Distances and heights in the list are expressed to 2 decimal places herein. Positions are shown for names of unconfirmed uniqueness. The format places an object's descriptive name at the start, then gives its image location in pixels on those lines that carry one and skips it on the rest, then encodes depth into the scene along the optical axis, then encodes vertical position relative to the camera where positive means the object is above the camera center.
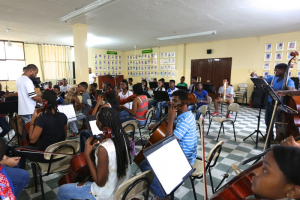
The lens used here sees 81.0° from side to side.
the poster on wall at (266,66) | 7.00 +0.49
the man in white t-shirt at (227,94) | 5.36 -0.50
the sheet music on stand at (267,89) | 2.35 -0.14
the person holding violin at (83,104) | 3.94 -0.59
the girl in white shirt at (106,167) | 1.27 -0.66
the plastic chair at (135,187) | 1.17 -0.76
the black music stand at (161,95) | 4.74 -0.47
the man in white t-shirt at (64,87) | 6.95 -0.36
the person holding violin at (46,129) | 1.93 -0.59
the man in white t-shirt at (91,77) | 8.23 +0.05
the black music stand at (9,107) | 2.97 -0.50
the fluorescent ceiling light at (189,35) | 6.20 +1.62
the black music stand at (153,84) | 7.17 -0.26
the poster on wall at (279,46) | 6.65 +1.22
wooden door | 8.19 +0.42
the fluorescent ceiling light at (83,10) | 3.48 +1.48
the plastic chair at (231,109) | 3.62 -0.68
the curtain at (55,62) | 8.62 +0.79
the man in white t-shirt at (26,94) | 3.04 -0.28
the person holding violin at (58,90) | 4.41 -0.35
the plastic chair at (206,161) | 1.71 -0.90
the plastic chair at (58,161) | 1.82 -0.89
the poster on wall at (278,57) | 6.71 +0.82
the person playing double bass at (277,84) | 3.07 -0.10
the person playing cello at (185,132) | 1.76 -0.55
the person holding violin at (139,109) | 3.41 -0.62
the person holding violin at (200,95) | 4.85 -0.48
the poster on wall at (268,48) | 6.88 +1.19
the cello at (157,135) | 1.93 -0.63
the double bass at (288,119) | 2.61 -0.64
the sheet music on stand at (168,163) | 1.14 -0.60
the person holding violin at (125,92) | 4.25 -0.34
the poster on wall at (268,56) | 6.94 +0.87
